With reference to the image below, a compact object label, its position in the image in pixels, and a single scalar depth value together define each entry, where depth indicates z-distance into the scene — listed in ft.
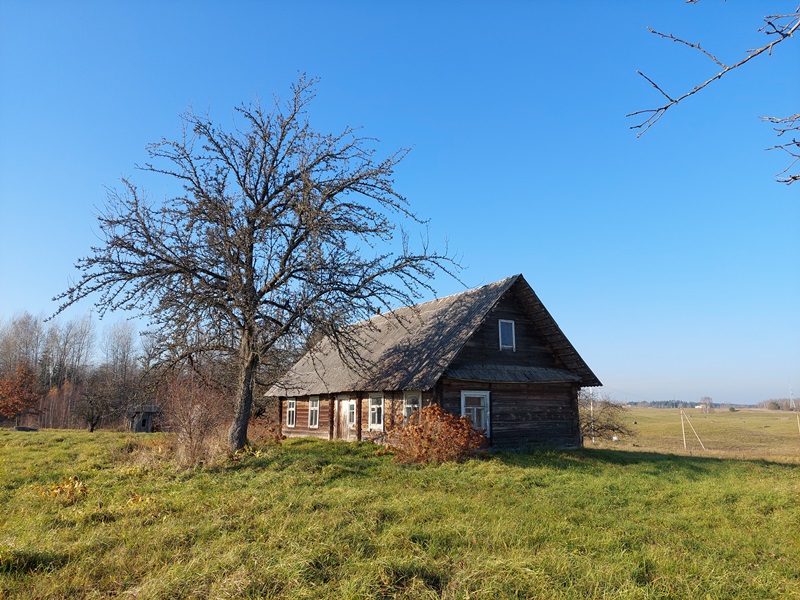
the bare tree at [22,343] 200.03
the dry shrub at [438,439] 52.37
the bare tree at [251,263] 52.21
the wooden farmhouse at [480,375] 62.95
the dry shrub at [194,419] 46.75
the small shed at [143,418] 132.20
